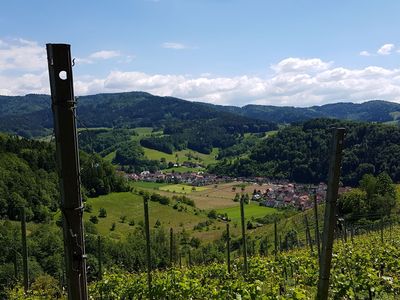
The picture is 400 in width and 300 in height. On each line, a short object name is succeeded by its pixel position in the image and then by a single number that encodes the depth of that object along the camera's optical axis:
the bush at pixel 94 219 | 84.20
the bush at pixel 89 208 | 86.20
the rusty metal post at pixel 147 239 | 12.41
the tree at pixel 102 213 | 90.69
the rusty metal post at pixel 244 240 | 14.95
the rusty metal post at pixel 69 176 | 4.19
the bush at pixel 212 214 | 107.22
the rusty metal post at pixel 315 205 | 16.31
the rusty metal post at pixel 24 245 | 12.38
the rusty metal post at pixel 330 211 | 5.51
